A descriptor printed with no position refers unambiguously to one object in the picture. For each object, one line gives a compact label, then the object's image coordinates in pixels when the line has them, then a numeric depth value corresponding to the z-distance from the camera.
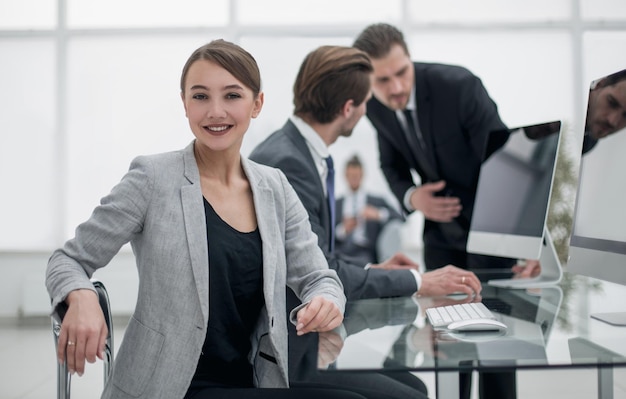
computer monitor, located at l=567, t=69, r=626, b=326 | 1.54
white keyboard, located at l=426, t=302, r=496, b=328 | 1.38
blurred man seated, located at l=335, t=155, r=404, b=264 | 5.86
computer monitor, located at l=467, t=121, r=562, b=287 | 1.98
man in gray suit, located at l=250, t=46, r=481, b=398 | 1.68
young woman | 1.29
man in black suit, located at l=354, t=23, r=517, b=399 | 2.80
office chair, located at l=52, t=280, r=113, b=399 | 1.41
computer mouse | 1.30
